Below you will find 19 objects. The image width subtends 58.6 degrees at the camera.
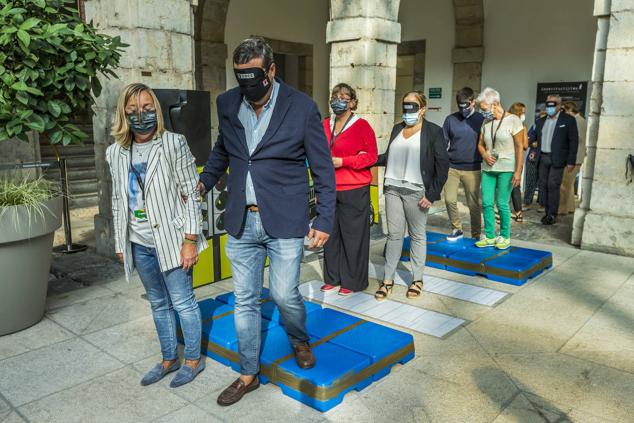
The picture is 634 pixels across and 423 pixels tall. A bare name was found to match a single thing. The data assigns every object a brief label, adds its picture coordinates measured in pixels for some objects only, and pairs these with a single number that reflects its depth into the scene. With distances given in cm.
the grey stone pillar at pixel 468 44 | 1184
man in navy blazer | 299
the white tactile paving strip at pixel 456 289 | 513
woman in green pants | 618
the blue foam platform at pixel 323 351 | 324
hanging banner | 1083
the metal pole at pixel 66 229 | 659
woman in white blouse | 490
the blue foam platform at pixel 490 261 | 559
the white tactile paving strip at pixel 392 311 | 447
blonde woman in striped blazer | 317
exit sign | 1264
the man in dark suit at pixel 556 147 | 836
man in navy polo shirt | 650
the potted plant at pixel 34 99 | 405
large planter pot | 405
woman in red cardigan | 490
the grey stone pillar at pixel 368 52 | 758
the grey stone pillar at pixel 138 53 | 586
